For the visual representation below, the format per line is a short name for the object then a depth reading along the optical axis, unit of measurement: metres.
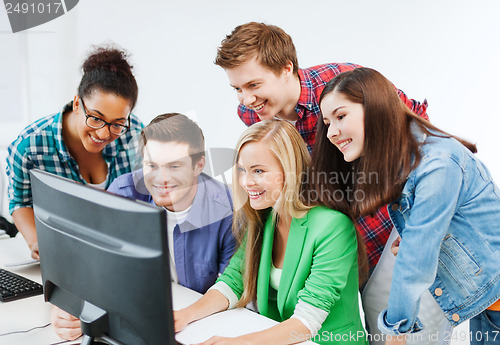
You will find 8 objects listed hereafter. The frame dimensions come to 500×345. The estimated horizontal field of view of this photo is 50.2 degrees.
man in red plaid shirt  1.71
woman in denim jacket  1.23
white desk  1.31
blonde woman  1.42
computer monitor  0.88
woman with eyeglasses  1.78
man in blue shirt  1.69
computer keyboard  1.53
